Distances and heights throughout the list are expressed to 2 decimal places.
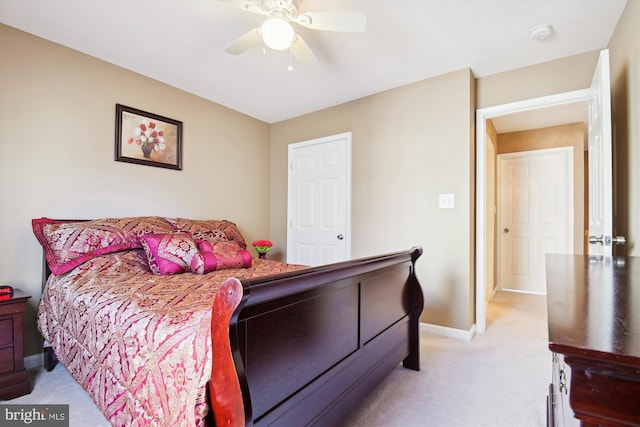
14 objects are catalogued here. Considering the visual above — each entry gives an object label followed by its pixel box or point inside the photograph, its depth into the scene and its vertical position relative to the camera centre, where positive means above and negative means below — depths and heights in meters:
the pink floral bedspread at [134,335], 0.97 -0.50
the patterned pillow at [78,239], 2.04 -0.17
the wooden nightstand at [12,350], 1.81 -0.83
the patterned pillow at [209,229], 2.76 -0.13
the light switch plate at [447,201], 2.84 +0.15
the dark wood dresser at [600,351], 0.38 -0.18
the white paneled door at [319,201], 3.57 +0.20
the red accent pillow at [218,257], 2.18 -0.31
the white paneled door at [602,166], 1.83 +0.33
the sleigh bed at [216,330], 0.92 -0.47
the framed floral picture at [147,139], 2.74 +0.75
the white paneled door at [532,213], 4.34 +0.07
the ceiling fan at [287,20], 1.71 +1.15
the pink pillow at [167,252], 2.15 -0.26
